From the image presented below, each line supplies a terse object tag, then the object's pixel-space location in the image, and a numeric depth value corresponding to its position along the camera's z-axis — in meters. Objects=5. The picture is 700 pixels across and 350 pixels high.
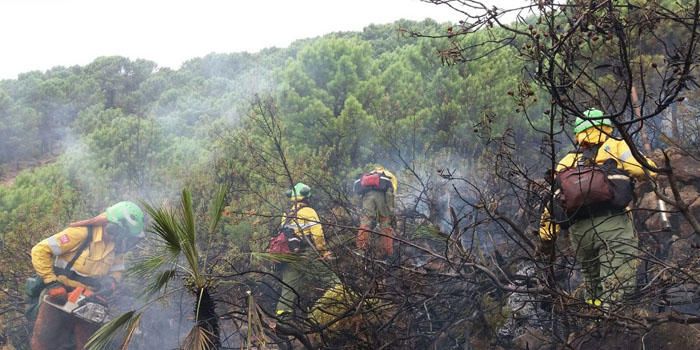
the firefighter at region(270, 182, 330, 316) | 5.77
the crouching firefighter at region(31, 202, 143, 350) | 6.89
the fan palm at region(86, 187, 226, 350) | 3.66
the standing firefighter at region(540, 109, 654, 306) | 4.22
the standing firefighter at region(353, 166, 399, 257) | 8.50
